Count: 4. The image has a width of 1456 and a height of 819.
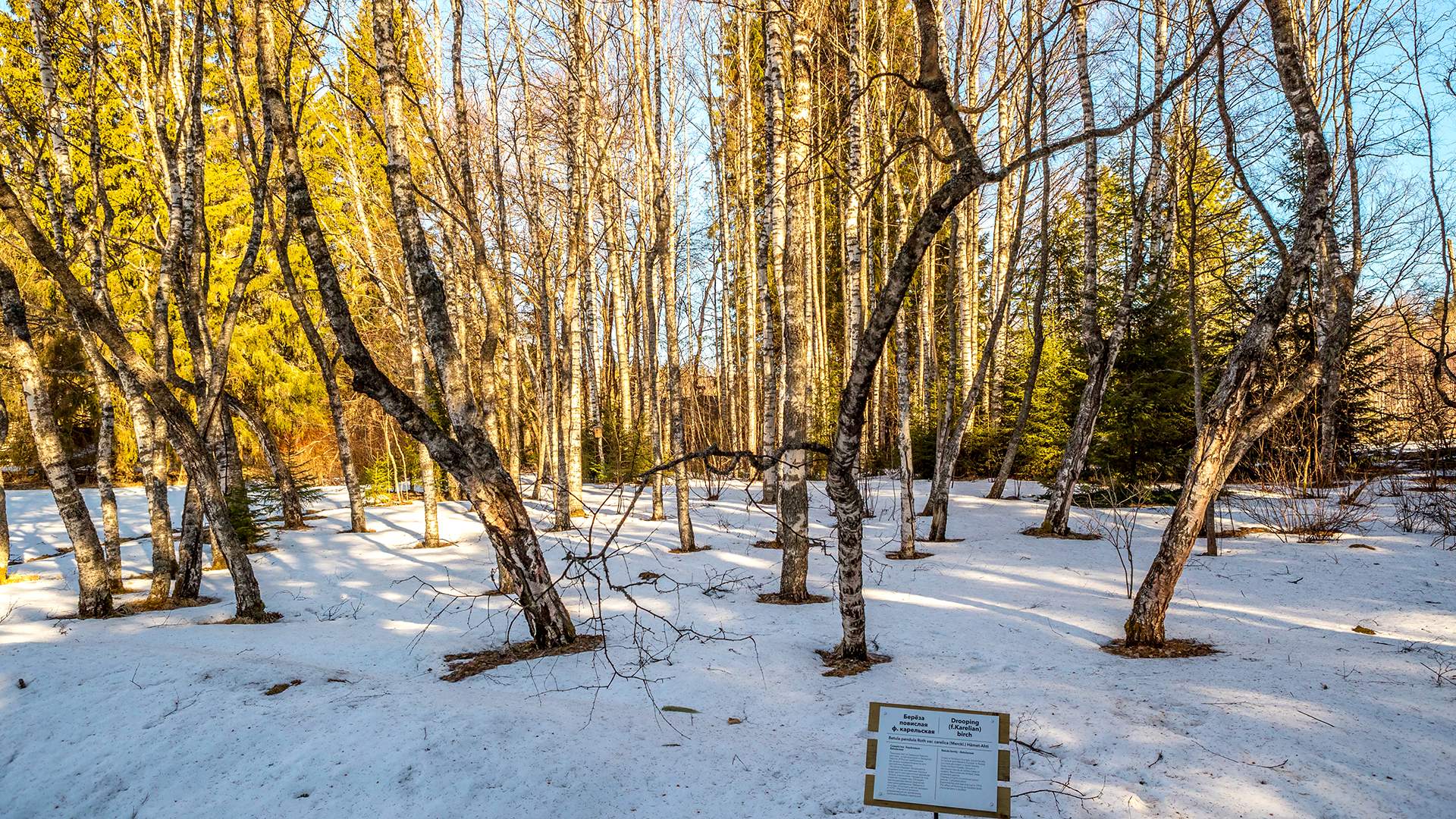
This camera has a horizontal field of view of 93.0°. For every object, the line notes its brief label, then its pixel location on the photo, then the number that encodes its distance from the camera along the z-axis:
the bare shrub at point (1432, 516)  8.43
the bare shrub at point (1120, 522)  9.00
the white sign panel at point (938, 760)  2.82
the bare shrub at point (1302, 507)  8.99
